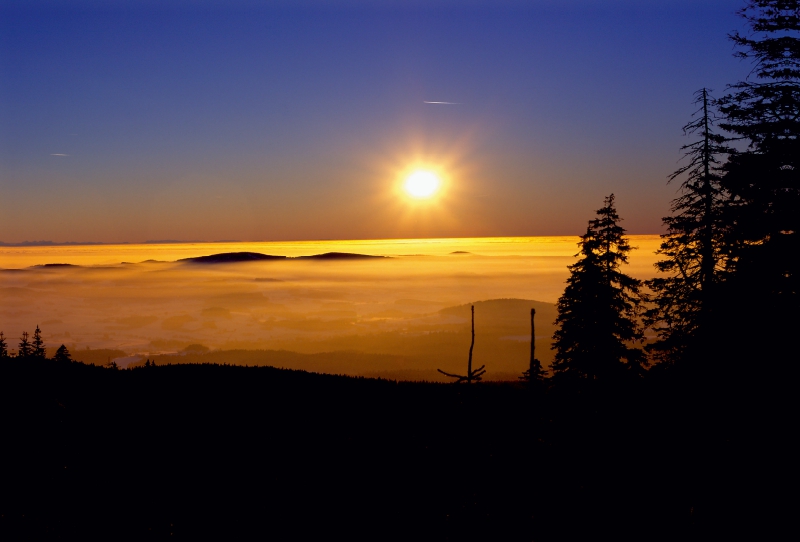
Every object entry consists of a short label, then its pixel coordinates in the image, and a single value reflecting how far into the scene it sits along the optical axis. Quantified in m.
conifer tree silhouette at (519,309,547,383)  29.27
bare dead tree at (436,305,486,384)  29.24
